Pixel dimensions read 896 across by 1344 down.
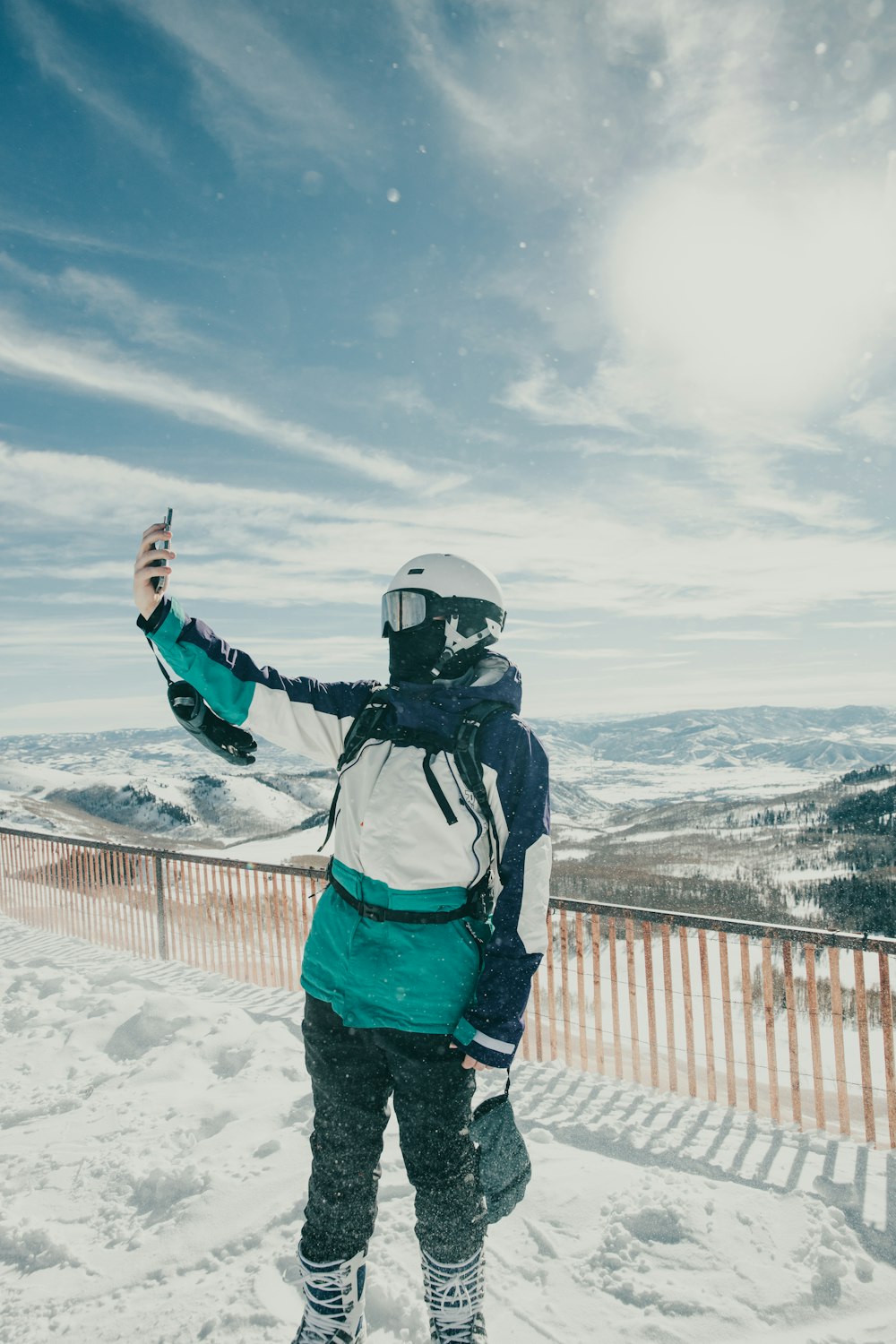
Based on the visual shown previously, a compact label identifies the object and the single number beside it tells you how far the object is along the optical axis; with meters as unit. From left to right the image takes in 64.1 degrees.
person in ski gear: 2.12
